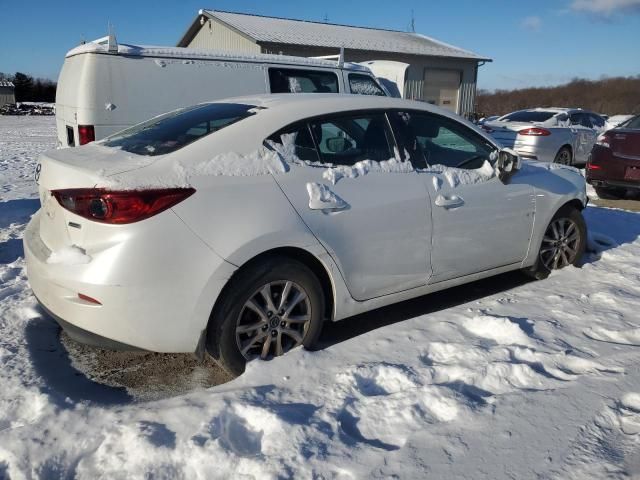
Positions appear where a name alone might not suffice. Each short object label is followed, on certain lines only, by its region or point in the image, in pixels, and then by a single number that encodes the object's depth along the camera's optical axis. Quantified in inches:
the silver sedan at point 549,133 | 436.5
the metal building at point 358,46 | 793.6
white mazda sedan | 108.5
